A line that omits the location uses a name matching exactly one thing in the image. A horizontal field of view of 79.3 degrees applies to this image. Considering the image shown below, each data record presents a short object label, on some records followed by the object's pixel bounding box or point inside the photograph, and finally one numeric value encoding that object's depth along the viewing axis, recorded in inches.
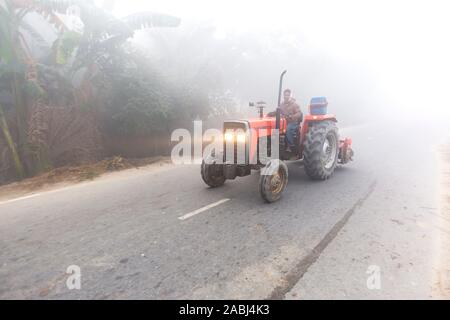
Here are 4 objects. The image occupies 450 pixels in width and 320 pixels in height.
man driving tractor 229.8
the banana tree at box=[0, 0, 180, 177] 301.9
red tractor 186.1
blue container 249.9
